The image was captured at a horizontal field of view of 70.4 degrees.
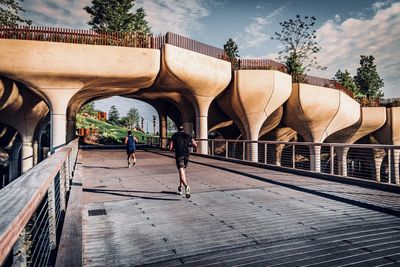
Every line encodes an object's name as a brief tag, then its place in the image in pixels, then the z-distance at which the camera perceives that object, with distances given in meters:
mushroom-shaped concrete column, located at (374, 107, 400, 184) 34.06
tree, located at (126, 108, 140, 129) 136.25
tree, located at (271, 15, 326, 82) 39.03
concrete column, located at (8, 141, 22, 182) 31.83
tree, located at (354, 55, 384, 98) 76.38
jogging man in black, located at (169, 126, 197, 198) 7.76
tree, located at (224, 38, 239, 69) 63.41
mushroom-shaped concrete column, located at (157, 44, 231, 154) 20.86
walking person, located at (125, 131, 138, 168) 13.90
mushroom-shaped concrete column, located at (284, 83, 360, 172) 28.31
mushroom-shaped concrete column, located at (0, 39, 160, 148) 17.66
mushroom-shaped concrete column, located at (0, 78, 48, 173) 23.22
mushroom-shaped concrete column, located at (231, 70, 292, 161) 25.08
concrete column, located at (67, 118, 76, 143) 32.76
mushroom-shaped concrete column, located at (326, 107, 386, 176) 33.41
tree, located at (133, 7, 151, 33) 56.31
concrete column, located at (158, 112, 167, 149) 40.09
